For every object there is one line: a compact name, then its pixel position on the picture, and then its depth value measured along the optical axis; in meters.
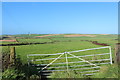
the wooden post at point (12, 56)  3.90
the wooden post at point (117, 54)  4.33
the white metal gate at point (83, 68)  4.93
